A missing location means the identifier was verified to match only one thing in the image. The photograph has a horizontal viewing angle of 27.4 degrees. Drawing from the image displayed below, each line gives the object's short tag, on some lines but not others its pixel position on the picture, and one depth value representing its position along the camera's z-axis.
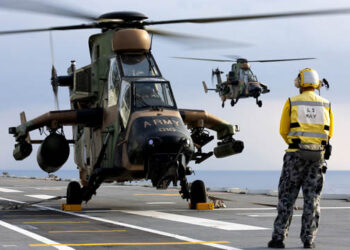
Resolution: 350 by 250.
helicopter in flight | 66.50
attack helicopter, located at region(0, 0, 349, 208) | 16.47
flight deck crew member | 10.67
